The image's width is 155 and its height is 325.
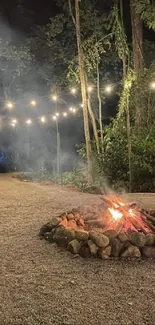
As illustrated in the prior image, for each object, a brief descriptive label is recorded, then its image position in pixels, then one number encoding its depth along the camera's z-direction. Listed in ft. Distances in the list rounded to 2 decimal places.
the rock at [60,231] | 14.11
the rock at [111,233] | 12.79
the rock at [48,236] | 14.73
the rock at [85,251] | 12.61
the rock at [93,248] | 12.59
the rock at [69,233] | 13.57
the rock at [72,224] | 15.02
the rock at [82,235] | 12.94
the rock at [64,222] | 15.06
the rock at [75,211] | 16.97
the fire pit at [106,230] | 12.58
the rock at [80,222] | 15.23
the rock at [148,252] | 12.48
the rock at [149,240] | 12.90
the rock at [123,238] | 12.77
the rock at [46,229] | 15.56
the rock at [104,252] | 12.45
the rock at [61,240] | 13.78
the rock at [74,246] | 12.92
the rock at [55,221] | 15.47
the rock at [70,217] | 15.90
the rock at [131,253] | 12.47
